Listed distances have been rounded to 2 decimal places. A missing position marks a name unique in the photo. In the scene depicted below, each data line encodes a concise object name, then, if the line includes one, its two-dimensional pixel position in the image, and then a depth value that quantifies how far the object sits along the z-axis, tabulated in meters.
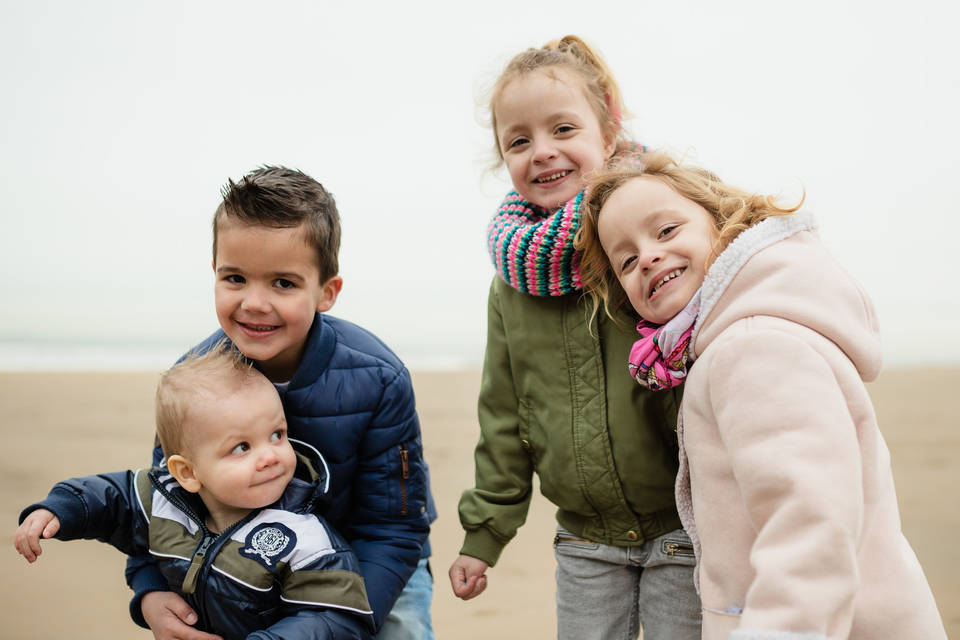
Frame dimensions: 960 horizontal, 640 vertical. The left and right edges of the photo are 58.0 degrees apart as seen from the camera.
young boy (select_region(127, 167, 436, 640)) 1.95
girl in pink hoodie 1.30
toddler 1.85
